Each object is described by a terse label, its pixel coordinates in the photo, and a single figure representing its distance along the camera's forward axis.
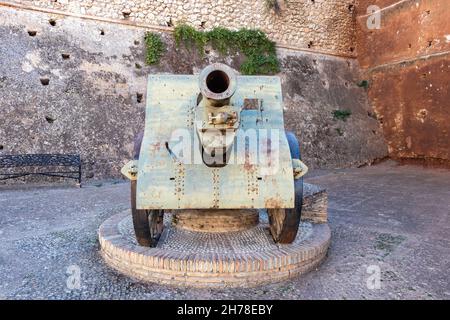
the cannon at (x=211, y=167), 3.15
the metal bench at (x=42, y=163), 7.59
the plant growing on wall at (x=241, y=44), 11.30
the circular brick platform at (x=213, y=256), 3.03
